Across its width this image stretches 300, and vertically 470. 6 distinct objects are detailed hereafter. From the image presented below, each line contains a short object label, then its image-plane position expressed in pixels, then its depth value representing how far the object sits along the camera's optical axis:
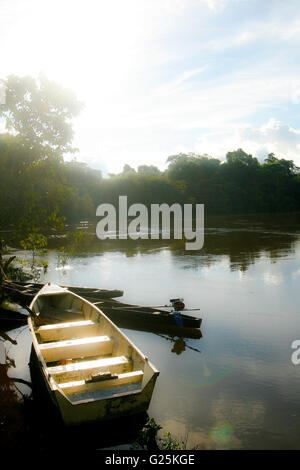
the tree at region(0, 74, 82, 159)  17.85
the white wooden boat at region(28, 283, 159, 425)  7.35
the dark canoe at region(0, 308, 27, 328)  16.22
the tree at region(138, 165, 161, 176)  150.84
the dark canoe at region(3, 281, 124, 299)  18.58
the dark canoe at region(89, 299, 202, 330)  14.44
